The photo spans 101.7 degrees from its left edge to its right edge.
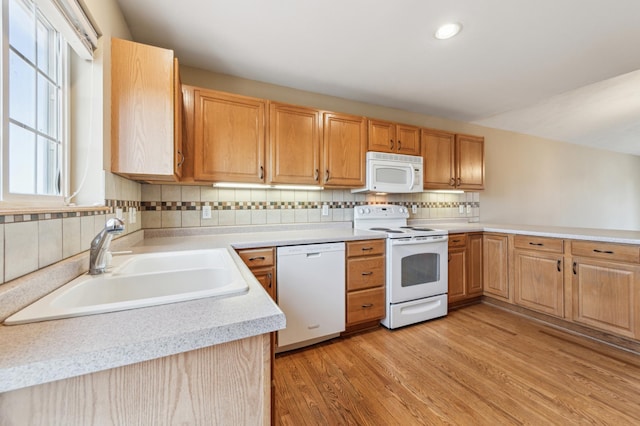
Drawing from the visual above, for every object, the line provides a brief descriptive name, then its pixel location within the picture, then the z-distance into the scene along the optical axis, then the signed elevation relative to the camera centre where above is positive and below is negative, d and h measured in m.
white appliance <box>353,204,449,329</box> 2.36 -0.57
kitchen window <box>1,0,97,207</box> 0.89 +0.47
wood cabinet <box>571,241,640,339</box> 1.94 -0.58
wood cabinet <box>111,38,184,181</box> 1.46 +0.60
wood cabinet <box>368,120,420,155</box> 2.67 +0.80
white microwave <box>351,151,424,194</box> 2.61 +0.42
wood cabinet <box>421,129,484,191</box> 3.00 +0.63
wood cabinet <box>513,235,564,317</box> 2.34 -0.58
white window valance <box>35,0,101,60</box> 1.01 +0.80
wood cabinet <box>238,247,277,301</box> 1.88 -0.37
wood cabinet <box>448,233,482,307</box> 2.74 -0.60
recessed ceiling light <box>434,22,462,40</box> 1.76 +1.27
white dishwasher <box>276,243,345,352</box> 1.98 -0.63
